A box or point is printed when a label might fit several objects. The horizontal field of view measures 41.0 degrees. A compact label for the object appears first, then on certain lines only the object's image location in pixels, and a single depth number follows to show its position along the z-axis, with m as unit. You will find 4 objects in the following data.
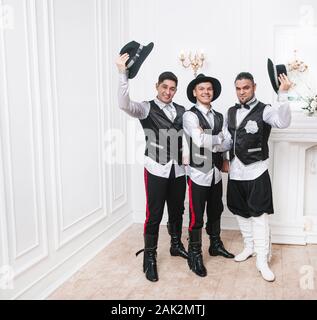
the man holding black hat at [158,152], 3.13
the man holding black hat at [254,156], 3.12
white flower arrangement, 4.22
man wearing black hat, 3.11
